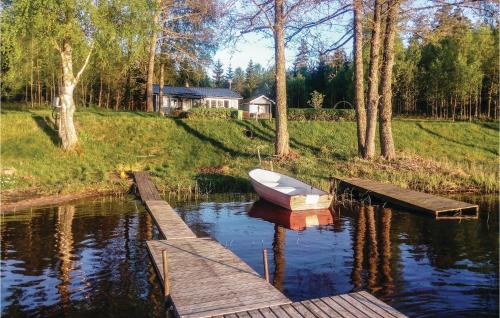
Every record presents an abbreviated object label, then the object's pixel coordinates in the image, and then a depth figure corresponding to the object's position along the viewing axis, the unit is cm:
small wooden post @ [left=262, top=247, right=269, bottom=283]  872
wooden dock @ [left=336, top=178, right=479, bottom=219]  1620
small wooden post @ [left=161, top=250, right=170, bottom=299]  812
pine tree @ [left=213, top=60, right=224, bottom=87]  12109
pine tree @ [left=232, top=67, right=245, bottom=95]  11048
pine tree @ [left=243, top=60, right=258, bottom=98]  10601
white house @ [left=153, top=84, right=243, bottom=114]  5603
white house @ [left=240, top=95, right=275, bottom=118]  6380
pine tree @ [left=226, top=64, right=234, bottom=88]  15412
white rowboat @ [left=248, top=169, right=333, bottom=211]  1711
